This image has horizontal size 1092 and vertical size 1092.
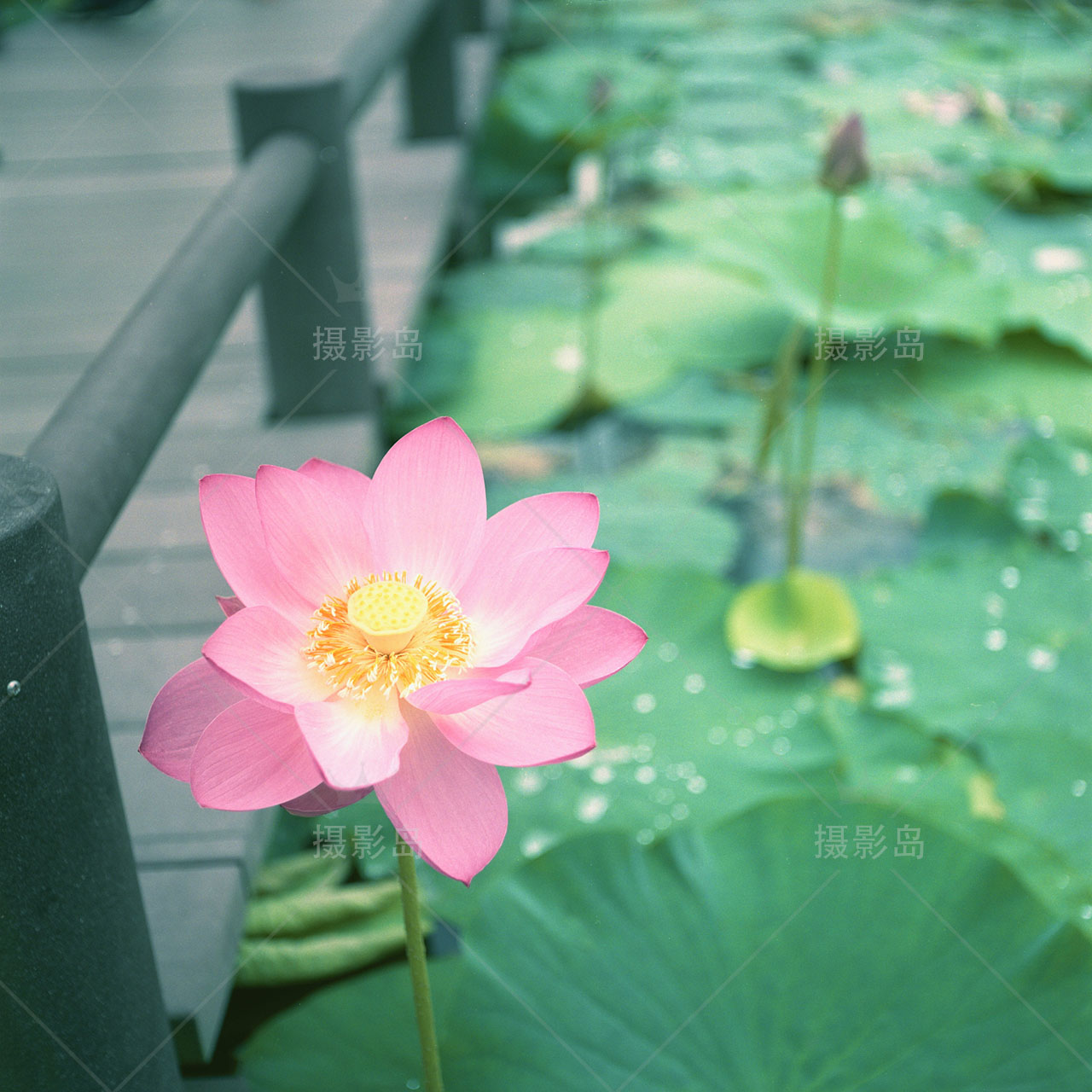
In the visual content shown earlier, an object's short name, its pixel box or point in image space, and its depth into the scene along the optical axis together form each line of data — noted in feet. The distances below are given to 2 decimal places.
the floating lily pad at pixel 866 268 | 4.96
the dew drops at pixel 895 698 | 3.71
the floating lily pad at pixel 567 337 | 5.38
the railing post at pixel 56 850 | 1.41
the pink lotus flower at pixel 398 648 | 1.25
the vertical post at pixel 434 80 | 7.23
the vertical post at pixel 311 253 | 3.89
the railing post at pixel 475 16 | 9.76
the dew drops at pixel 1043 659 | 3.74
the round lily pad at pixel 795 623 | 3.93
